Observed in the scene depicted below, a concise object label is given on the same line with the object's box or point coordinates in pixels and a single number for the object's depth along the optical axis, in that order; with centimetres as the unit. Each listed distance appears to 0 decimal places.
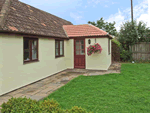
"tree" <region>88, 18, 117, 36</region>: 2388
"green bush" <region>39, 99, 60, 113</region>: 270
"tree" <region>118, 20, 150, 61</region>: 1329
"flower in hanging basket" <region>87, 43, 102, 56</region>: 944
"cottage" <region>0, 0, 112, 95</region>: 532
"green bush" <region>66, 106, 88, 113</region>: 259
